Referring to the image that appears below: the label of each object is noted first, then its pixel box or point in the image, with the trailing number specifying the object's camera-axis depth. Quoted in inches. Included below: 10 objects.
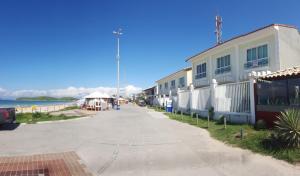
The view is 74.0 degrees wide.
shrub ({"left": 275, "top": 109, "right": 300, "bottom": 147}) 246.4
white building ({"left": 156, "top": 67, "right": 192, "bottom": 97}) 1234.5
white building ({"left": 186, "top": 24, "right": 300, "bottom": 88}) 549.1
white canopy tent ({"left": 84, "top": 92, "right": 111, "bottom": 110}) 1220.9
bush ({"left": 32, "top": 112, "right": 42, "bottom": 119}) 727.4
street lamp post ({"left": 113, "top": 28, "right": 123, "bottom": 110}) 1453.0
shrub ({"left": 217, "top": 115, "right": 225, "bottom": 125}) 489.6
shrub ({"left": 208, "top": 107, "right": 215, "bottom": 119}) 570.3
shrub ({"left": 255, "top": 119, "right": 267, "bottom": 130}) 362.0
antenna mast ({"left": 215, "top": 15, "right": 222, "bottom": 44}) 1003.6
